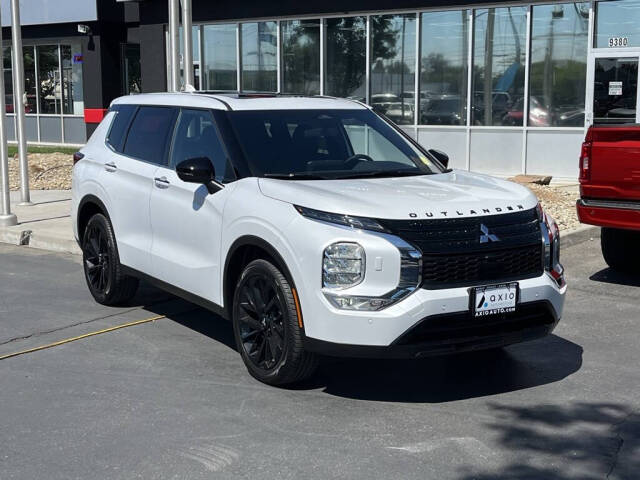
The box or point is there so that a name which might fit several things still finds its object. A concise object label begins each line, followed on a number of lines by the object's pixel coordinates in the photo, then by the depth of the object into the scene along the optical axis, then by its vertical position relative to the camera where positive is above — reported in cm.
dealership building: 1619 +74
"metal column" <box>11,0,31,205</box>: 1246 +30
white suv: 498 -81
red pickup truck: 782 -71
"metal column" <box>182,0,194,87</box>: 1056 +67
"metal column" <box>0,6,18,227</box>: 1179 -99
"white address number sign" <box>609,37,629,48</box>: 1576 +97
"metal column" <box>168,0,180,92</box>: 1050 +65
